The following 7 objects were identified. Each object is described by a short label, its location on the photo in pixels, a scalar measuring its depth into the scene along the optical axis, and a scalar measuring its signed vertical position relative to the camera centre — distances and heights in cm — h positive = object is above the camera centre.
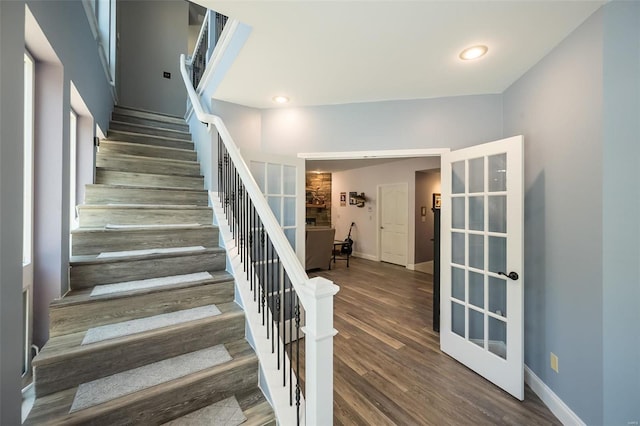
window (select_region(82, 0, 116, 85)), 236 +213
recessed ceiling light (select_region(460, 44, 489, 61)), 181 +114
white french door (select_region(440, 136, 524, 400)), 197 -41
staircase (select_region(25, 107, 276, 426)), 127 -69
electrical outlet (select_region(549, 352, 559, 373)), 183 -105
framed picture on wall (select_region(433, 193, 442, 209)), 629 +33
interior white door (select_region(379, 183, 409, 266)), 630 -26
